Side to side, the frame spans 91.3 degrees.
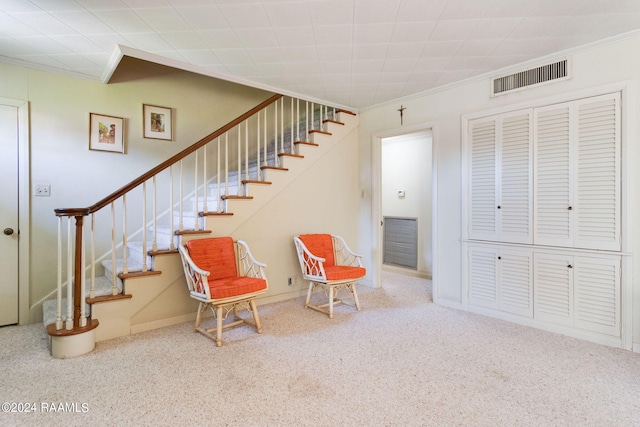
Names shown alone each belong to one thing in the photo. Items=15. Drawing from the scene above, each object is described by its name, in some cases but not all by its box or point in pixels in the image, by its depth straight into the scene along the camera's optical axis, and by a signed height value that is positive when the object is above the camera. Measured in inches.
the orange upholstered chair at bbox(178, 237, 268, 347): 101.2 -23.9
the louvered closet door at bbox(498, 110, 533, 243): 116.9 +13.5
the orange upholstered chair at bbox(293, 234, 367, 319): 128.0 -24.1
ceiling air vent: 109.1 +50.1
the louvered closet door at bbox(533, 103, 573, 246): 108.4 +13.0
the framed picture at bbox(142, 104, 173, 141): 142.2 +42.0
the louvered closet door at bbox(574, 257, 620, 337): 99.9 -26.8
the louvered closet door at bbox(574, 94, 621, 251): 99.7 +12.9
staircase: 95.7 -7.8
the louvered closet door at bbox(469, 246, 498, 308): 126.3 -26.4
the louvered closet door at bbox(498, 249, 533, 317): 117.2 -26.4
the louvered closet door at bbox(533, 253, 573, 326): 108.6 -27.0
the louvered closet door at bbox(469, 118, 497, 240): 126.0 +13.0
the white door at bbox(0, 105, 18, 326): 114.8 -0.9
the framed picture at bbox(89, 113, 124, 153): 130.0 +33.9
